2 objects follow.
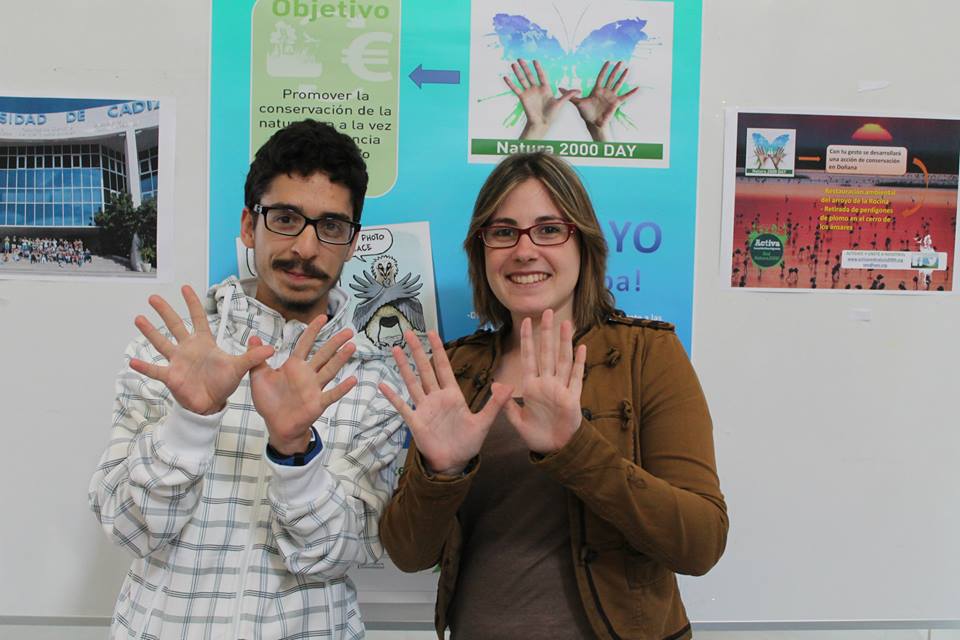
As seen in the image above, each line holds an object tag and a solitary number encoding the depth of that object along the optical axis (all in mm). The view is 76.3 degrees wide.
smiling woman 938
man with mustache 976
